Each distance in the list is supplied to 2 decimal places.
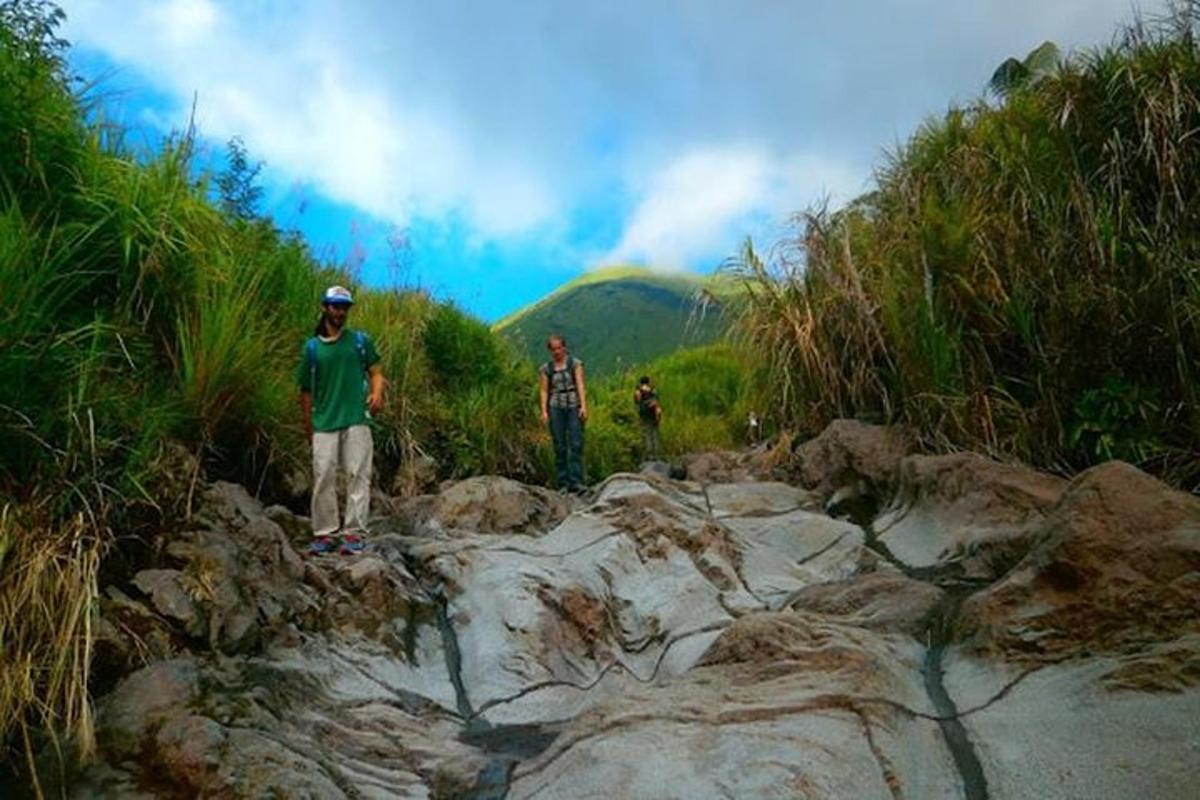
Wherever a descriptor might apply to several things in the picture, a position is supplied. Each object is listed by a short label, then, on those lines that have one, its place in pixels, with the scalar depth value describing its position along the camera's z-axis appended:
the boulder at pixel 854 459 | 6.12
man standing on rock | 5.20
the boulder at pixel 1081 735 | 2.38
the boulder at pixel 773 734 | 2.64
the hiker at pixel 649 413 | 11.23
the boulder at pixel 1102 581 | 2.97
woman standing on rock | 8.33
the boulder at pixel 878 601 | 3.71
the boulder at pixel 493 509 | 6.79
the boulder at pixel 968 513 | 4.22
